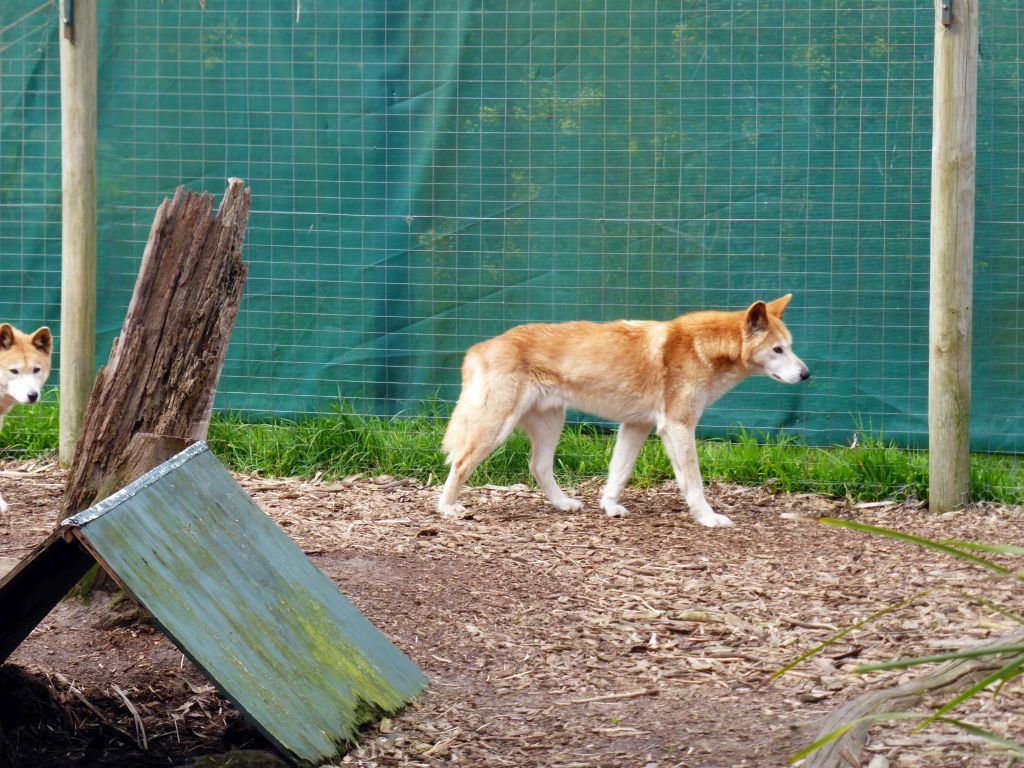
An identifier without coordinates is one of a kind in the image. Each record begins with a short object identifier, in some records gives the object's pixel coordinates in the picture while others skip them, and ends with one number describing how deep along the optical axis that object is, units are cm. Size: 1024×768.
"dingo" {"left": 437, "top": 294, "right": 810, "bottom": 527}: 1337
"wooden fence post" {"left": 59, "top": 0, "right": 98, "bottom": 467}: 1422
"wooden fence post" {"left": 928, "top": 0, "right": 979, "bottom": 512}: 1279
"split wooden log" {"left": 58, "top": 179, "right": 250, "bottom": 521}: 841
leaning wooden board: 611
